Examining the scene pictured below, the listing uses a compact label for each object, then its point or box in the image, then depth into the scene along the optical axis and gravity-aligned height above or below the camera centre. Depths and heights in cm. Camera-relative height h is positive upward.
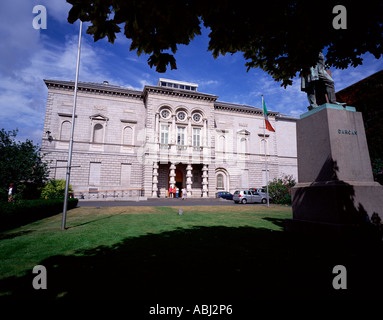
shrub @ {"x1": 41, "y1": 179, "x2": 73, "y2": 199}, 1705 +15
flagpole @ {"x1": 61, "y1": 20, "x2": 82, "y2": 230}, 707 +93
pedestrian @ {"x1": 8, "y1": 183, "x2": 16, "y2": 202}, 868 -4
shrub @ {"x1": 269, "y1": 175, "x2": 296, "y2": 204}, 1994 -9
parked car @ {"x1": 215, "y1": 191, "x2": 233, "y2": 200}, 2800 -55
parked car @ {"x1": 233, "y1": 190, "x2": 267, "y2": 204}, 2204 -65
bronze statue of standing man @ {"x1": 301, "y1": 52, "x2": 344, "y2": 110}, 605 +320
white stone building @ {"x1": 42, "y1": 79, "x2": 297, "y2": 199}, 2466 +663
